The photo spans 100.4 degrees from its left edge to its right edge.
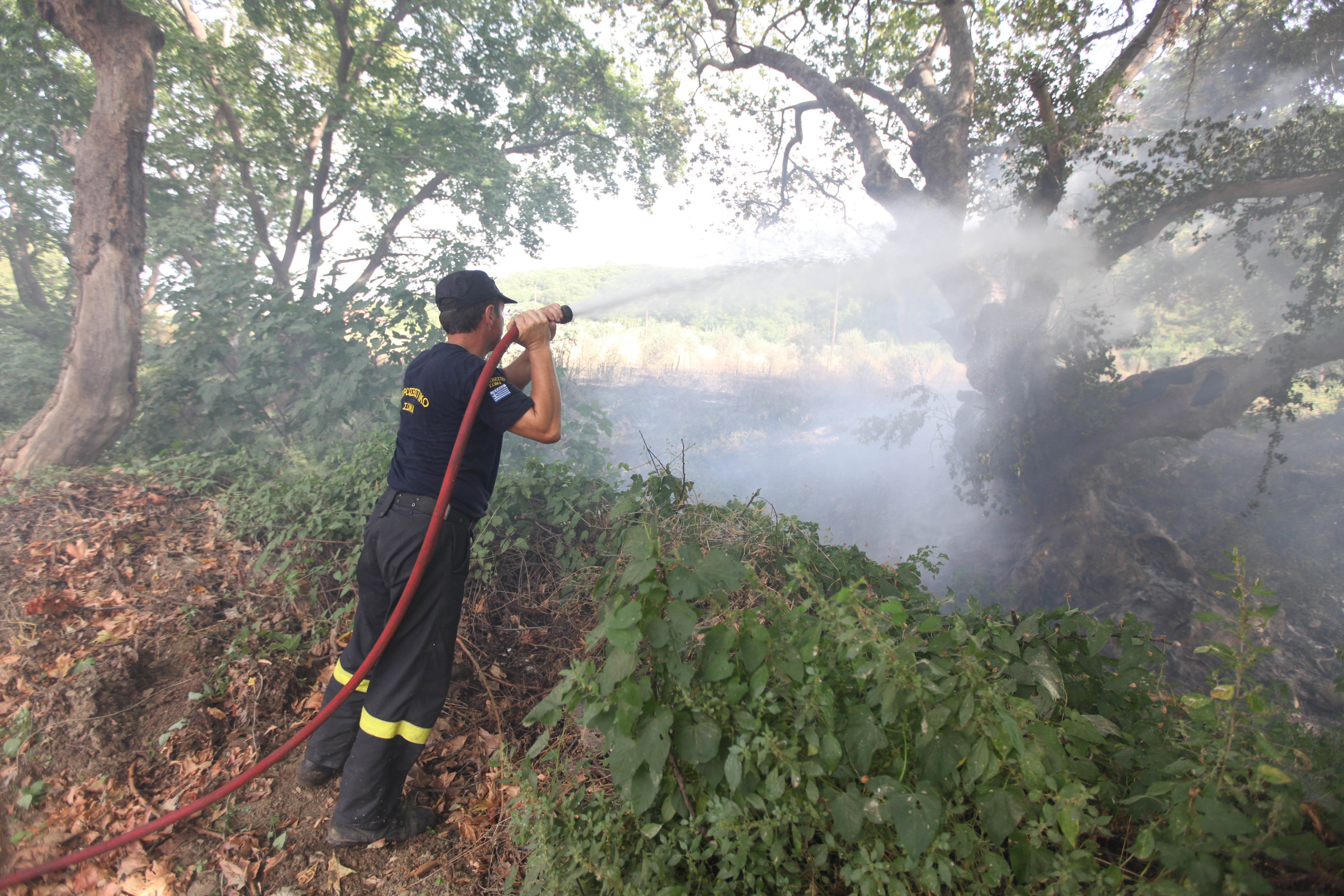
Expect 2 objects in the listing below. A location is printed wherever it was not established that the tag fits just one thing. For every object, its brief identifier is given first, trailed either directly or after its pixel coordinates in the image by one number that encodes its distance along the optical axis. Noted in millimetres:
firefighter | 2455
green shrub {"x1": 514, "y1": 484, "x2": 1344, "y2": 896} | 1476
